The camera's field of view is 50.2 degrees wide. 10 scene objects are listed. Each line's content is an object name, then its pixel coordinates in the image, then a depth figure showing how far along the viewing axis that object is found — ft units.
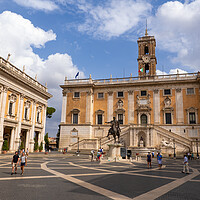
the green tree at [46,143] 189.57
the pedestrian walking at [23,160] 45.00
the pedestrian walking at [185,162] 53.61
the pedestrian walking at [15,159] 45.09
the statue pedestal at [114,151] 86.33
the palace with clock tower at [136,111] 131.72
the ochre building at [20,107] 106.83
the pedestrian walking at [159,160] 63.03
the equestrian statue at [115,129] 90.85
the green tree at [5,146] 106.01
